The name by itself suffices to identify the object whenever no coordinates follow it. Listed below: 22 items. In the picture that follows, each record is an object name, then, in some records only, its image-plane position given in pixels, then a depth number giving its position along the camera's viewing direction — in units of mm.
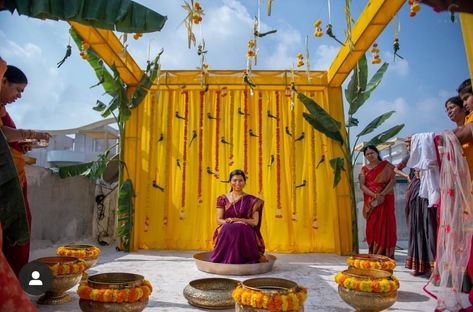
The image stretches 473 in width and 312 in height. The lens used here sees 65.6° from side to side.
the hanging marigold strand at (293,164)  6199
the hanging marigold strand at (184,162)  6277
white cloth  2846
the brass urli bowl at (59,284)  2742
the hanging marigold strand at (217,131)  6363
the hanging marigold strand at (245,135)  6312
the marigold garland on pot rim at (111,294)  2195
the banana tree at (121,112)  5605
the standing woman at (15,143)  2654
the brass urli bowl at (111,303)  2186
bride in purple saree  4516
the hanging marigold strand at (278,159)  6191
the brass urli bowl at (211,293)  2771
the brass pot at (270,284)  2195
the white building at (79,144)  14992
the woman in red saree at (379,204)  4938
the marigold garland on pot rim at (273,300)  2023
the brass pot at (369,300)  2463
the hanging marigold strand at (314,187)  6156
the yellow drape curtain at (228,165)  6160
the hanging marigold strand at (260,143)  6283
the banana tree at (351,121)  5738
